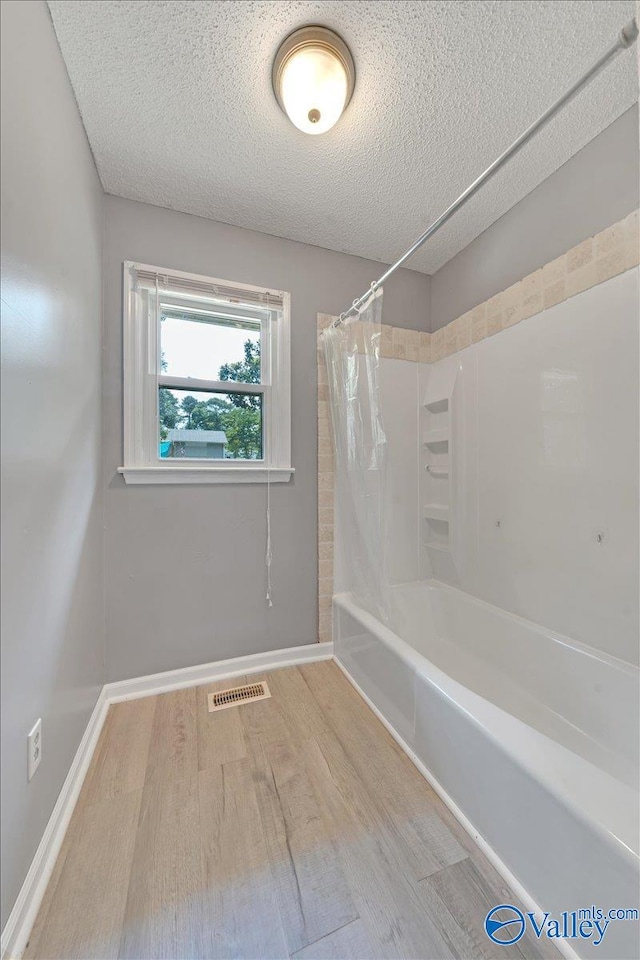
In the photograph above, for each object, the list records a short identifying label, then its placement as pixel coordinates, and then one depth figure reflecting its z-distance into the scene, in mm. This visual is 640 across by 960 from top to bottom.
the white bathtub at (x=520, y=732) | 706
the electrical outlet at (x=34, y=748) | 838
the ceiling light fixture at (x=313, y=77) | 1021
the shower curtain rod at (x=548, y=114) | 692
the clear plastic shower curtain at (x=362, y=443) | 1677
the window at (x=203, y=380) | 1608
